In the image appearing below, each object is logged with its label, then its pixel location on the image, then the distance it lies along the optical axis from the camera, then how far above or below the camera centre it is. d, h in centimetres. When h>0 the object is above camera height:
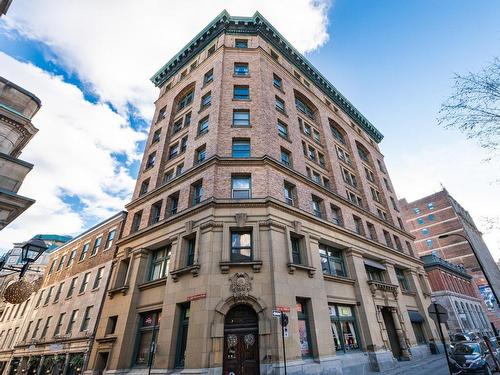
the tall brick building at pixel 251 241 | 1416 +652
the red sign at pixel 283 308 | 1362 +155
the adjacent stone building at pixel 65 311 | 2241 +312
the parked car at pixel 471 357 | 1406 -87
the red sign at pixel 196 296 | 1407 +224
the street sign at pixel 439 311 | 1190 +113
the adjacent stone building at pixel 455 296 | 3772 +586
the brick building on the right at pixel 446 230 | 5560 +2242
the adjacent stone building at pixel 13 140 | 759 +580
